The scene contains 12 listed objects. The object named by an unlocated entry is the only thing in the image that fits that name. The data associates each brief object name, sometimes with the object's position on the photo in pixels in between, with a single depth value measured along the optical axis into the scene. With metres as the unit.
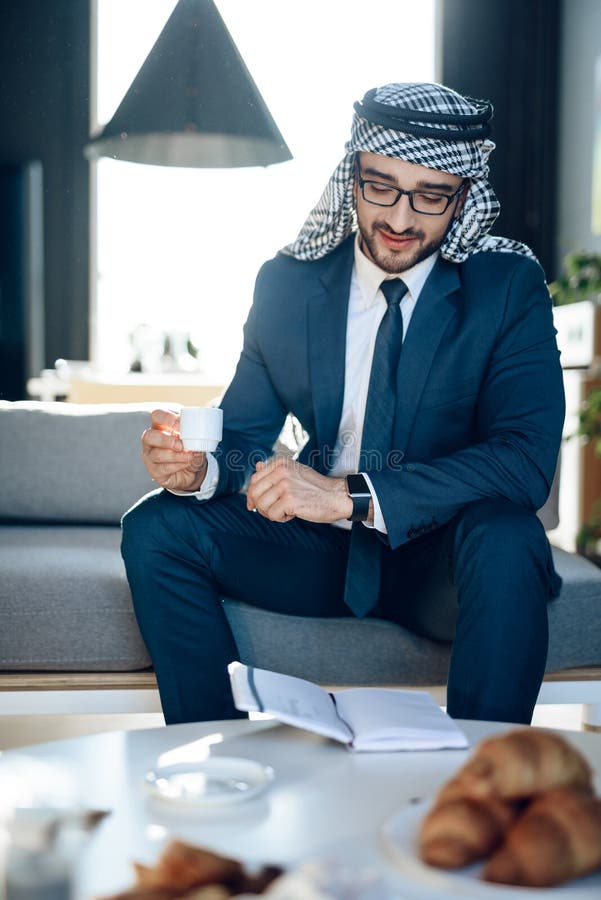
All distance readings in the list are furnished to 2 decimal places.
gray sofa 1.73
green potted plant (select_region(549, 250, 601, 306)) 4.55
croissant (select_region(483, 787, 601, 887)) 0.66
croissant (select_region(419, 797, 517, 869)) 0.69
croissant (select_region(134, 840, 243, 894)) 0.64
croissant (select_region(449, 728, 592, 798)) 0.71
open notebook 0.96
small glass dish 0.80
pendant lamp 2.84
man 1.54
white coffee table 0.74
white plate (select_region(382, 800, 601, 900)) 0.66
